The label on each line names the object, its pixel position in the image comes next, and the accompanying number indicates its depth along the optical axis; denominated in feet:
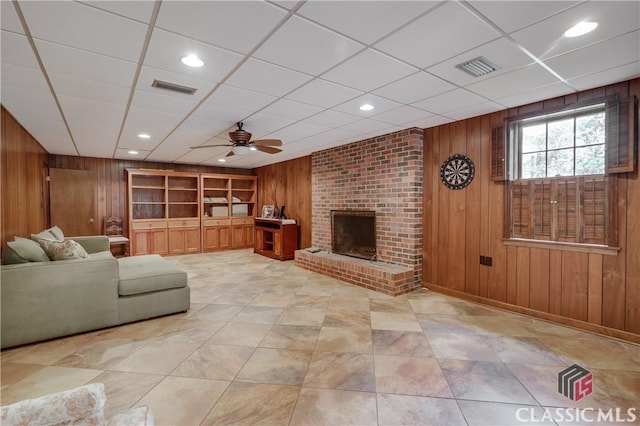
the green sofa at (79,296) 8.61
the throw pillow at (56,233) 13.45
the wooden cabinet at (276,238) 21.55
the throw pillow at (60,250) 9.73
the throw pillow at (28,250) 9.16
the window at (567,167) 9.00
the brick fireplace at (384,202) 14.20
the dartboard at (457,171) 12.70
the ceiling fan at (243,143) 12.87
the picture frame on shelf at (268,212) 24.84
